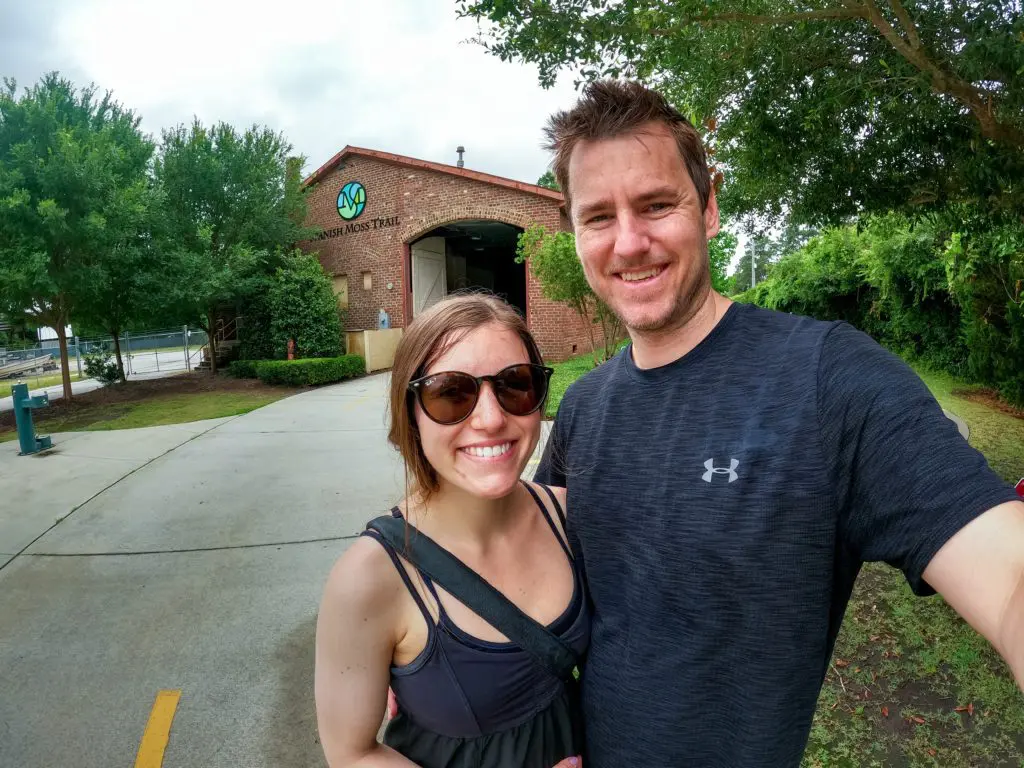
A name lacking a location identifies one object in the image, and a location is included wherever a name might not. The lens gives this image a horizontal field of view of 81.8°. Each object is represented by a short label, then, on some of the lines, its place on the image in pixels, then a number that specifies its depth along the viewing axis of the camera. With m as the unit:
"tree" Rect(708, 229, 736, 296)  10.80
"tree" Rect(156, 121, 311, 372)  15.88
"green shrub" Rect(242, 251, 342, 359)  16.98
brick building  16.98
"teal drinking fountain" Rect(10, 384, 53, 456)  7.94
